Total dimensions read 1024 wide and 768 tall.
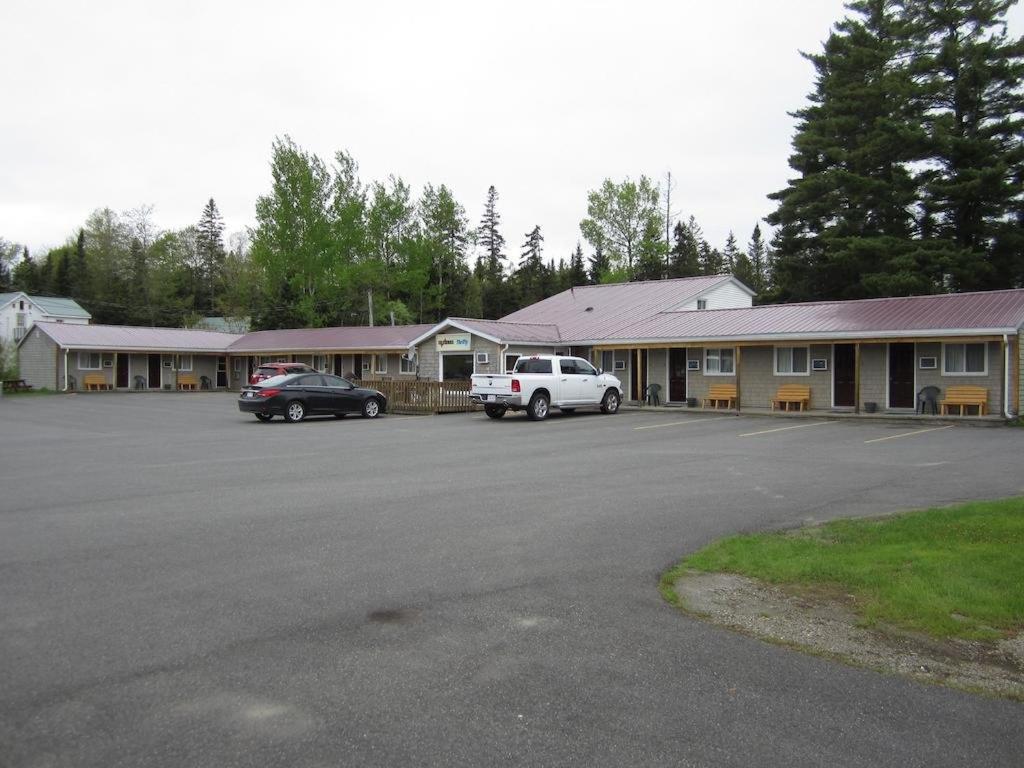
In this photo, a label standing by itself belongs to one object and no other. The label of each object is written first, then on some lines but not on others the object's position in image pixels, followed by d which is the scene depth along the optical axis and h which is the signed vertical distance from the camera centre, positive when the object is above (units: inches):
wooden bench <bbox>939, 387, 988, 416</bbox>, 902.8 -26.2
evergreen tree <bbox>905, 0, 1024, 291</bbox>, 1403.8 +419.3
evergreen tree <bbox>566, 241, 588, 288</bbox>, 2805.1 +381.2
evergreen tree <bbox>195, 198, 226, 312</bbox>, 3304.6 +559.7
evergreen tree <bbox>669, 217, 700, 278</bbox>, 2630.4 +425.1
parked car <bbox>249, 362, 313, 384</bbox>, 1418.6 +17.7
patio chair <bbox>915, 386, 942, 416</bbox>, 933.2 -28.0
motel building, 930.1 +47.6
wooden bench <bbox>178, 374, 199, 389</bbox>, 1966.3 -5.7
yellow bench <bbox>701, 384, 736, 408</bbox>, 1123.3 -25.3
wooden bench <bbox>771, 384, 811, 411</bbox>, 1051.3 -27.1
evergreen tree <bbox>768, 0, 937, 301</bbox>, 1472.7 +413.2
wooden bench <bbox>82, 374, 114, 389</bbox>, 1785.2 -4.3
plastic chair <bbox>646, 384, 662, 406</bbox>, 1191.6 -26.3
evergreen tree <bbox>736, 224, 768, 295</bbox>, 3216.0 +541.3
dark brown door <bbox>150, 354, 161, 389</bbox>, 1926.7 +19.5
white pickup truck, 947.3 -11.7
